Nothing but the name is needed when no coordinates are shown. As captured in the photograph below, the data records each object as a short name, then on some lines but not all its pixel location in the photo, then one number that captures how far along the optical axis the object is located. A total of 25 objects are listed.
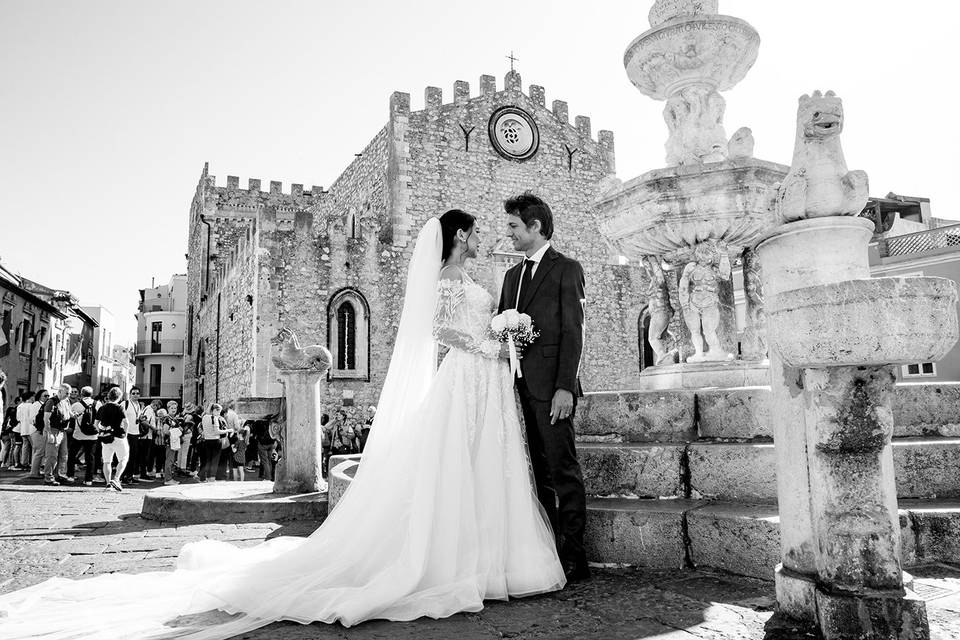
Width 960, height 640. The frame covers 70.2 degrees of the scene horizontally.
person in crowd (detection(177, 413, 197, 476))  14.36
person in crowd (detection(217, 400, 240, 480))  12.94
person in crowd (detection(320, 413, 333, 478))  14.54
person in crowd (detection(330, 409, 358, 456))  14.91
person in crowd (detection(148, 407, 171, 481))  14.42
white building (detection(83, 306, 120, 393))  48.09
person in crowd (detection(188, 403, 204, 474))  14.49
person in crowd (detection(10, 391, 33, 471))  13.33
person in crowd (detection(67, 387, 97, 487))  11.11
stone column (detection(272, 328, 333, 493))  7.57
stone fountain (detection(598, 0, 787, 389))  5.25
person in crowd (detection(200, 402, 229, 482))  12.53
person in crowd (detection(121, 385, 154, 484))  12.18
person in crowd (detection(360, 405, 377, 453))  15.10
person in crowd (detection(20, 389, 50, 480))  12.78
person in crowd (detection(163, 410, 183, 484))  13.65
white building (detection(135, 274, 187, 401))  54.31
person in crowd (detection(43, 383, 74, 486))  11.34
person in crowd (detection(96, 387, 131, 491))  10.25
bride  2.97
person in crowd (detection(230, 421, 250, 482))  12.80
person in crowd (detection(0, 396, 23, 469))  14.61
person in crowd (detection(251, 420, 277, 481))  12.28
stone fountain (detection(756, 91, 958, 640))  2.19
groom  3.57
